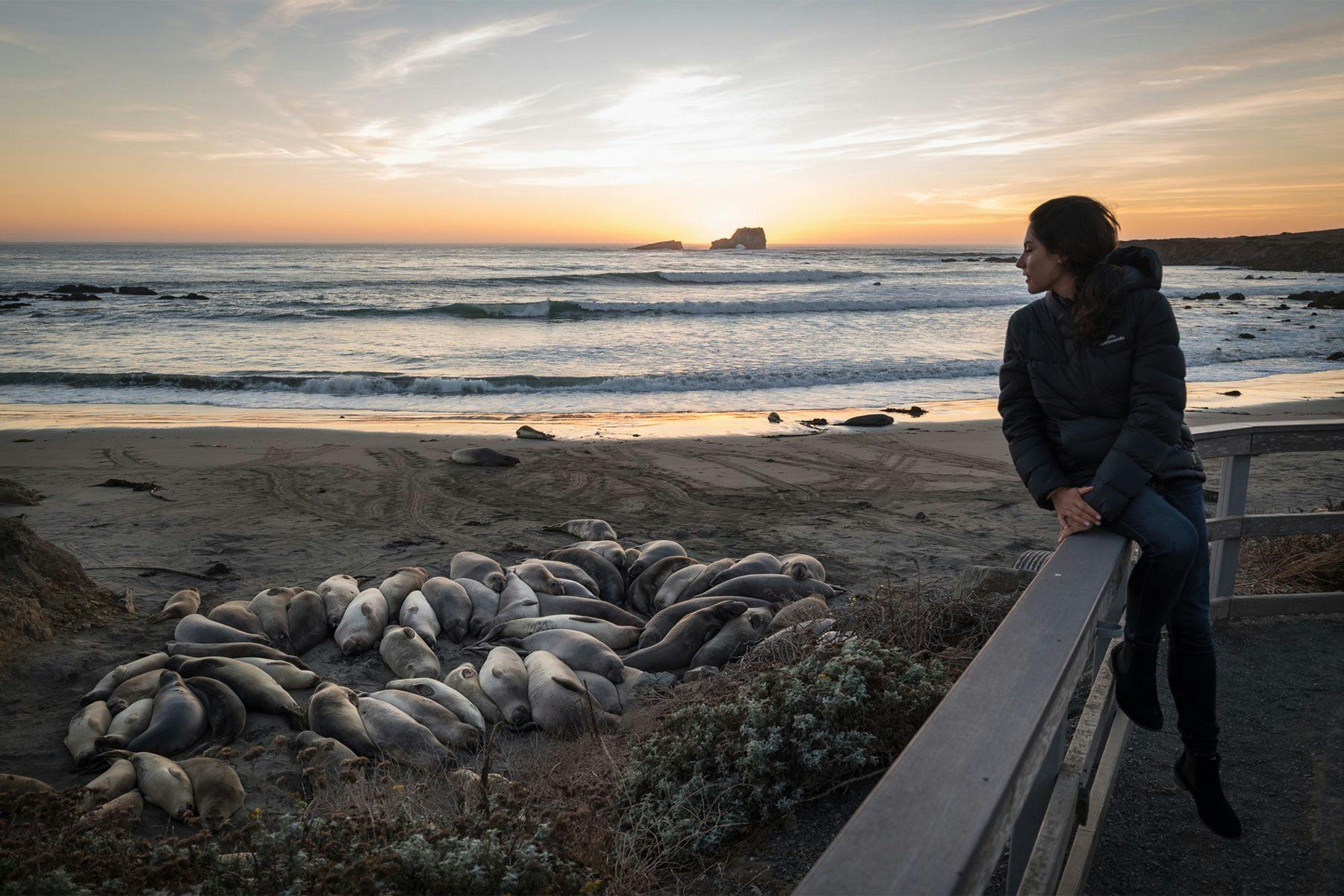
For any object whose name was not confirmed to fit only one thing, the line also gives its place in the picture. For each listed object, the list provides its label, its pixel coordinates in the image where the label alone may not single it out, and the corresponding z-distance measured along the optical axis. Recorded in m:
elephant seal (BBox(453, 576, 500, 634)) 6.68
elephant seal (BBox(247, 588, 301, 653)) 6.30
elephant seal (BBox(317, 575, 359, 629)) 6.60
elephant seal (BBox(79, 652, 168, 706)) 5.25
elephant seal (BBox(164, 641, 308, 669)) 5.74
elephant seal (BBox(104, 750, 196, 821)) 4.13
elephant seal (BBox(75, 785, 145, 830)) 2.93
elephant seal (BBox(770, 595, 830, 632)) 5.79
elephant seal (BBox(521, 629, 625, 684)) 5.75
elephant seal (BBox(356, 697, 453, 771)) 4.67
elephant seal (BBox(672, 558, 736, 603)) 6.91
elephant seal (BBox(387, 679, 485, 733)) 5.18
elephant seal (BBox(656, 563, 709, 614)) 7.03
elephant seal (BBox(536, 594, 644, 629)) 6.69
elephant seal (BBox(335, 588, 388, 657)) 6.26
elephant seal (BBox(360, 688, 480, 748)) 4.97
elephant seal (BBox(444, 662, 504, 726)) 5.35
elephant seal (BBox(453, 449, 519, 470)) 11.29
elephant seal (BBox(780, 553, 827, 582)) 6.91
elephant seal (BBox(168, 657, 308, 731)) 5.21
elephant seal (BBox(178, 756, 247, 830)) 4.12
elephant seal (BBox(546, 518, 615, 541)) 8.59
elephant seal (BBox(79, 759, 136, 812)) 4.12
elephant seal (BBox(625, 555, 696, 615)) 7.21
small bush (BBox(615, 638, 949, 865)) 3.33
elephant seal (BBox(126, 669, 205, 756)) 4.73
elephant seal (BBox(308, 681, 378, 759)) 4.77
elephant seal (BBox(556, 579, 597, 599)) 7.04
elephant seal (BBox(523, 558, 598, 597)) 7.23
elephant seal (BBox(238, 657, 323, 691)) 5.60
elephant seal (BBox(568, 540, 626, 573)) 7.68
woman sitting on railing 2.58
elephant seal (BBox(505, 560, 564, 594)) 7.01
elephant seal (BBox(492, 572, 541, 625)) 6.64
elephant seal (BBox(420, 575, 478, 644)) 6.60
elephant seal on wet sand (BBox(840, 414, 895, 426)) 13.91
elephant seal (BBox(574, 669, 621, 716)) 5.48
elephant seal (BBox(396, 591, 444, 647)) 6.44
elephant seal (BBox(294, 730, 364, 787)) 4.11
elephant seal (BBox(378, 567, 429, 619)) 6.77
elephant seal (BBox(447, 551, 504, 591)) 7.03
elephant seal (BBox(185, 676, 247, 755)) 4.95
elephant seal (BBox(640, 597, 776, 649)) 6.29
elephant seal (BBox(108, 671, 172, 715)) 5.11
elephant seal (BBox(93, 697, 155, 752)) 4.74
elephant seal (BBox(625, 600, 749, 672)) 5.93
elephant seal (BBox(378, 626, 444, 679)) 5.91
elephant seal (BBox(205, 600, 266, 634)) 6.25
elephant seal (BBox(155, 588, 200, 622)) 6.57
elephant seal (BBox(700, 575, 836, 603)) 6.54
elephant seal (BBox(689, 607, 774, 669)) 5.80
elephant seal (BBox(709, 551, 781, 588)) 6.90
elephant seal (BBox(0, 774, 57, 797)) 3.73
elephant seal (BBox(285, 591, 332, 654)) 6.36
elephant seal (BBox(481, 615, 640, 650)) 6.37
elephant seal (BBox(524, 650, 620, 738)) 5.11
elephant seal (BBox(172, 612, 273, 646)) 6.00
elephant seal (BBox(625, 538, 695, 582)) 7.57
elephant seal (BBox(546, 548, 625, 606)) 7.33
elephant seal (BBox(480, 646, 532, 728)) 5.29
